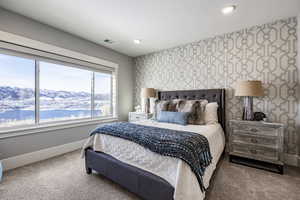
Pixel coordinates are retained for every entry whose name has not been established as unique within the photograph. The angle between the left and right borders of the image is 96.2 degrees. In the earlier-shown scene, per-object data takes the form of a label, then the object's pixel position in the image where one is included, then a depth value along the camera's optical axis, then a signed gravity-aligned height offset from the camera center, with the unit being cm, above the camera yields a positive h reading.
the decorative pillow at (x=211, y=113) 259 -29
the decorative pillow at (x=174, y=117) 247 -36
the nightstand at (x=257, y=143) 212 -76
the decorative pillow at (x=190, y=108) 255 -19
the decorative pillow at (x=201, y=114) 253 -30
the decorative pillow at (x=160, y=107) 293 -19
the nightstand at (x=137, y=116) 370 -50
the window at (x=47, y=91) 232 +15
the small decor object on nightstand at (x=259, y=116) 243 -31
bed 125 -80
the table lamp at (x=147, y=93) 371 +15
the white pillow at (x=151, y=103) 405 -14
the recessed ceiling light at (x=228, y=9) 206 +141
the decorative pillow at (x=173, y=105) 286 -14
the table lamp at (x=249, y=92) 227 +12
